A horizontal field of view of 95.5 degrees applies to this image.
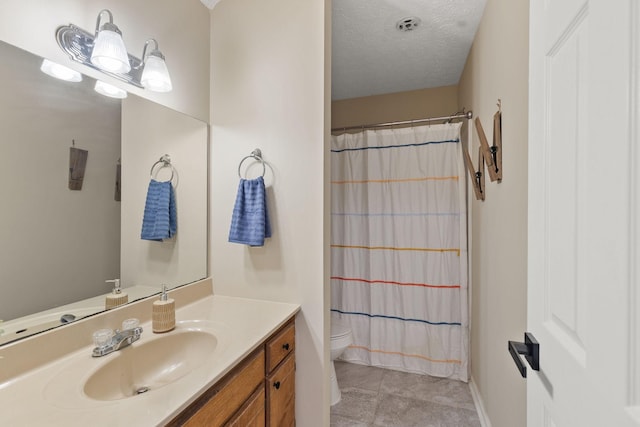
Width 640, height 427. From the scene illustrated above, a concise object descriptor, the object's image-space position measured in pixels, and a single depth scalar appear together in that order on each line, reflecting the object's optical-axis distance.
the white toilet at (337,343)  2.04
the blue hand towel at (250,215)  1.48
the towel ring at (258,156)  1.57
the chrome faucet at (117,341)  1.00
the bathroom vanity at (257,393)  0.86
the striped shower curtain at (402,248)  2.34
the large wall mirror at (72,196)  0.91
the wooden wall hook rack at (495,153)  1.43
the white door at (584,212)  0.41
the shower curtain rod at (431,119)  2.19
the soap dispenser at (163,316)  1.19
